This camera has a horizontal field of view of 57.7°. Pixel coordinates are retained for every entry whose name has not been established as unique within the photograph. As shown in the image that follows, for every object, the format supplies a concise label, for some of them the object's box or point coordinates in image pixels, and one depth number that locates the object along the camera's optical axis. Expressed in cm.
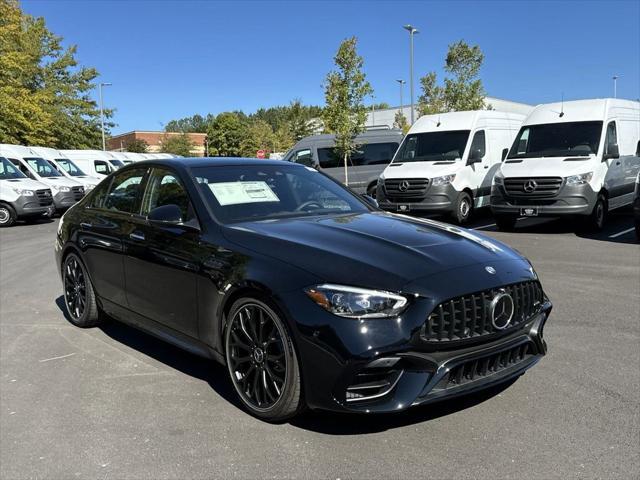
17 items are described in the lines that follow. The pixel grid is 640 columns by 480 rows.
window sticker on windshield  415
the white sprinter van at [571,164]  1107
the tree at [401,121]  4472
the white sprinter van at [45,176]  1853
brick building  10855
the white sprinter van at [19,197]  1652
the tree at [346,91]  2091
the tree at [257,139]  7448
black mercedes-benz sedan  296
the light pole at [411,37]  3145
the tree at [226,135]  8696
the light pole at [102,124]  4232
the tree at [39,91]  2684
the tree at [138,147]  7988
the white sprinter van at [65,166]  2092
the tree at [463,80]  3008
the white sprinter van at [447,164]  1287
